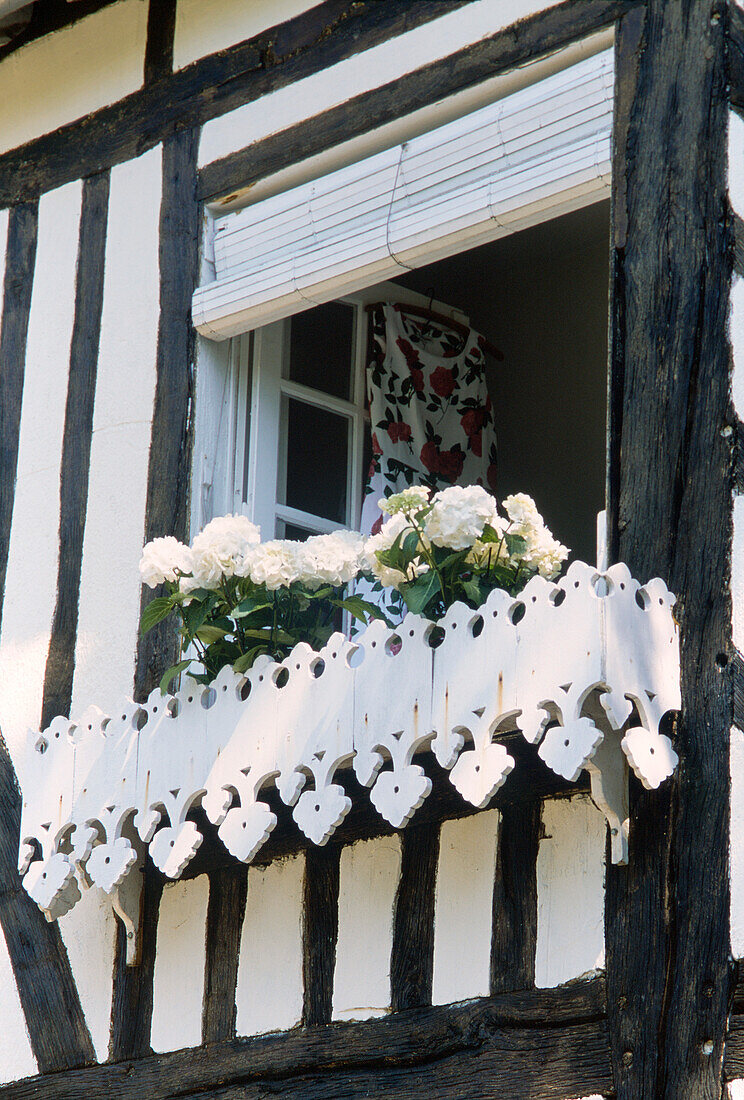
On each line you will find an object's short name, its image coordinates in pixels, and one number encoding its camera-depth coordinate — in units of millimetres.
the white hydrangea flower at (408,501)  6539
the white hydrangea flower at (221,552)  6910
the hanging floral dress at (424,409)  8602
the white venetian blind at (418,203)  7055
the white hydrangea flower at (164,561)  7031
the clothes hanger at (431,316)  9180
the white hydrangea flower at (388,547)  6566
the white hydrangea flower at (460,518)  6406
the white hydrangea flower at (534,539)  6547
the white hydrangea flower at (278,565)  6840
